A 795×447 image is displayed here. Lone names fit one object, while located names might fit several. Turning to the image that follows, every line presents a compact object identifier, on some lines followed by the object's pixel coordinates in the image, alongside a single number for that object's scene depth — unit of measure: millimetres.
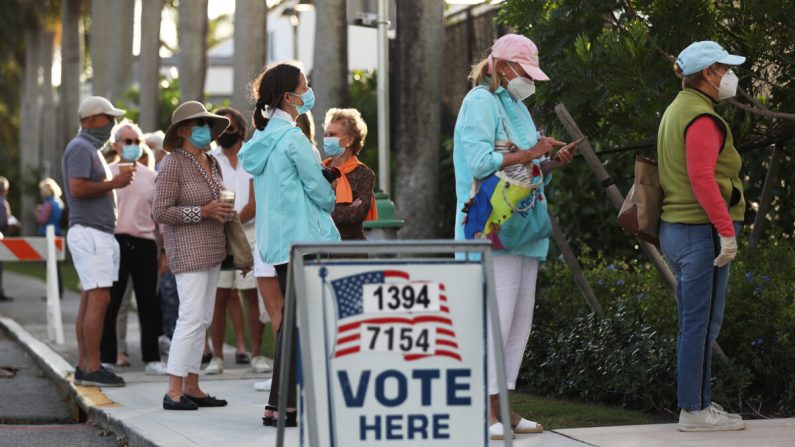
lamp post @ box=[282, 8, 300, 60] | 45224
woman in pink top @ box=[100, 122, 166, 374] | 18705
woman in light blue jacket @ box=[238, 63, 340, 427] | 12859
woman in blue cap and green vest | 12054
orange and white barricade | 23487
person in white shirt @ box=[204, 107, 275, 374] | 18110
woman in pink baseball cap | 11935
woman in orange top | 15336
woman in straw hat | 14649
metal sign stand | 8943
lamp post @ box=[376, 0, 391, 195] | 20092
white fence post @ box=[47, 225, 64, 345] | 22892
